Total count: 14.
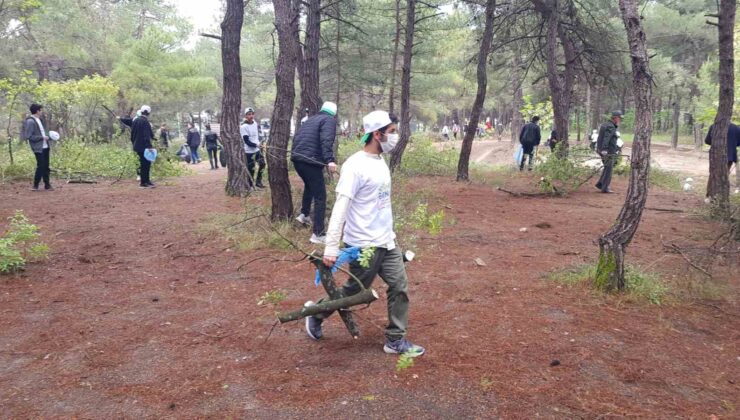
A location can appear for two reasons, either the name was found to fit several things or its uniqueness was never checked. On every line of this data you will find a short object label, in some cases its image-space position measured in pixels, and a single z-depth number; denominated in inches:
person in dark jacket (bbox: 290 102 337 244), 257.9
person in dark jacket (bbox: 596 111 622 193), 409.7
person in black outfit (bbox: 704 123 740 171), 395.5
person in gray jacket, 391.9
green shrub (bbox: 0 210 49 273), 210.4
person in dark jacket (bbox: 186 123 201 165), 838.3
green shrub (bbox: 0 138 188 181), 515.1
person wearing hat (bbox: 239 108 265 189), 423.5
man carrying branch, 140.1
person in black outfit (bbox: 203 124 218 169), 722.8
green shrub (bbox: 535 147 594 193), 460.0
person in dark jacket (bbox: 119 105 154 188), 437.4
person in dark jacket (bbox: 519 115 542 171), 591.6
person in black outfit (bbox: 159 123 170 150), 738.5
